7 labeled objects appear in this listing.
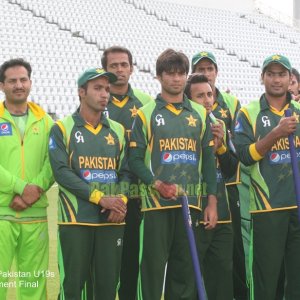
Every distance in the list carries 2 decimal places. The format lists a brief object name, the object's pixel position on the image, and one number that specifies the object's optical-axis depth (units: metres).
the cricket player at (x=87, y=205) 7.46
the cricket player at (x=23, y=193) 7.86
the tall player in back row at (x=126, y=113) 8.72
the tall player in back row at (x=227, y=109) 9.23
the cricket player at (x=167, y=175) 7.52
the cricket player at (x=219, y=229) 8.47
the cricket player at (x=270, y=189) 7.80
